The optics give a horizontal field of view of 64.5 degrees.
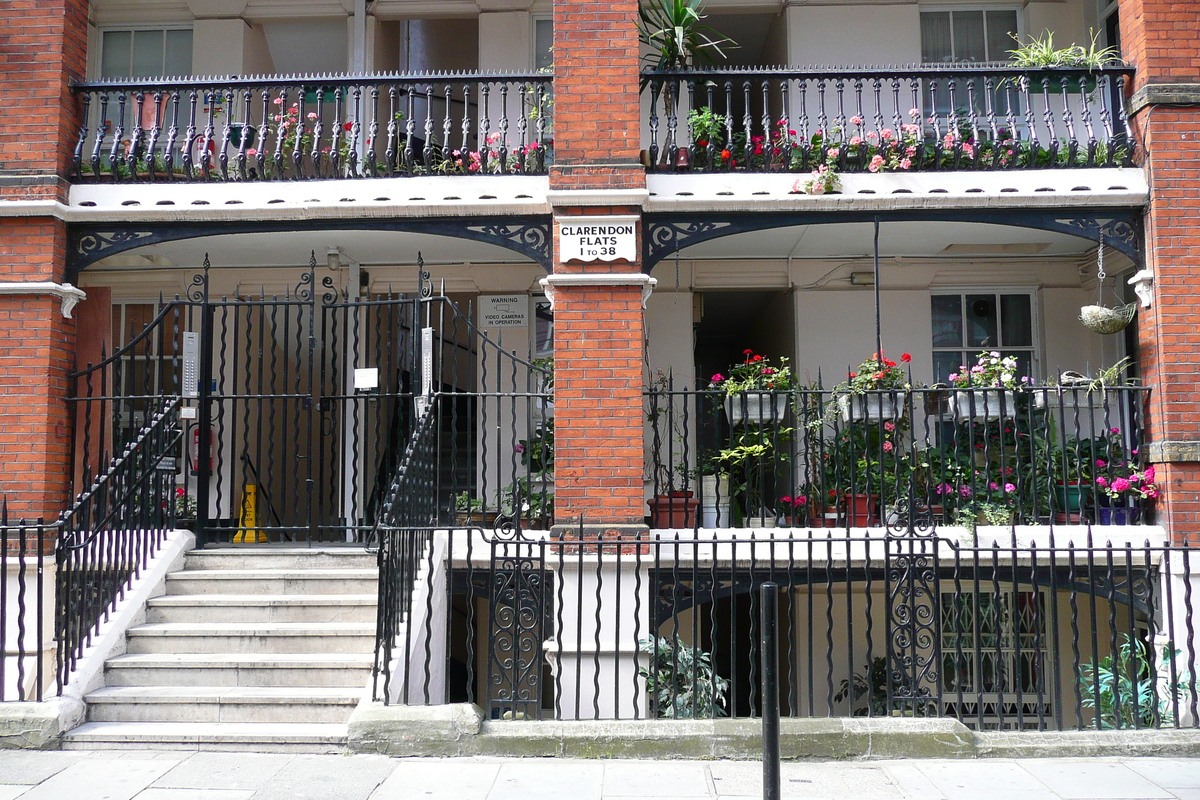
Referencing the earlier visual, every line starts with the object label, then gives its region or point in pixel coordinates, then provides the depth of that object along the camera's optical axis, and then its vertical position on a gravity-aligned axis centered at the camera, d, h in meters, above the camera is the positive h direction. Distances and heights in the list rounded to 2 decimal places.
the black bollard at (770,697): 3.87 -0.98
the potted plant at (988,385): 7.98 +0.65
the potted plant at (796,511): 8.83 -0.47
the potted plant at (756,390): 7.88 +0.61
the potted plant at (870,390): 7.80 +0.59
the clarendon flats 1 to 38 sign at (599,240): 7.84 +1.85
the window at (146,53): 11.09 +4.83
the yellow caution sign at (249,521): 9.81 -0.58
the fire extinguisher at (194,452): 10.46 +0.16
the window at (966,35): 10.77 +4.83
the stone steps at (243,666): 5.84 -1.34
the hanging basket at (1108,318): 8.30 +1.25
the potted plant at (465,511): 9.47 -0.47
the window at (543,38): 10.94 +4.91
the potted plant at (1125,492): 7.71 -0.26
